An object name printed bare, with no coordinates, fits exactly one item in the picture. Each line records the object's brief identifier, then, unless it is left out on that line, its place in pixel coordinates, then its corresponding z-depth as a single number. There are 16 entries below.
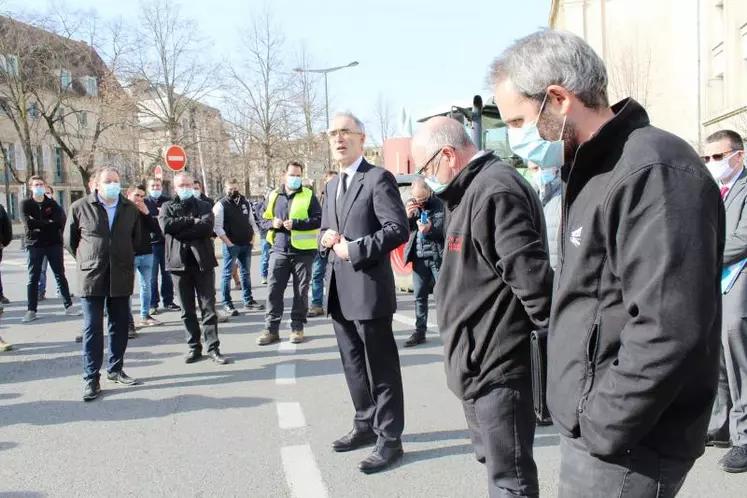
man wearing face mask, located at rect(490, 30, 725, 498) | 1.42
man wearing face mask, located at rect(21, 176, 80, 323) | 9.31
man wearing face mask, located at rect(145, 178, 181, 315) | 9.41
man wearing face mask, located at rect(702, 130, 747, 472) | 3.74
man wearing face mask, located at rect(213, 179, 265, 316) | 9.62
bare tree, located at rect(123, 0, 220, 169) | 30.16
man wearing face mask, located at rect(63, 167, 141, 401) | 5.53
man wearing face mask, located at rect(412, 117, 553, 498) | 2.43
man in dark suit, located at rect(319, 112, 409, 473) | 3.85
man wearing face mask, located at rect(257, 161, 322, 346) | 7.45
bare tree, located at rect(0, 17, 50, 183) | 34.09
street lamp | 29.80
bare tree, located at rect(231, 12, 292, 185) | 31.92
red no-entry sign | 14.75
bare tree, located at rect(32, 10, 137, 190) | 31.09
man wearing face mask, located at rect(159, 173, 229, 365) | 6.51
